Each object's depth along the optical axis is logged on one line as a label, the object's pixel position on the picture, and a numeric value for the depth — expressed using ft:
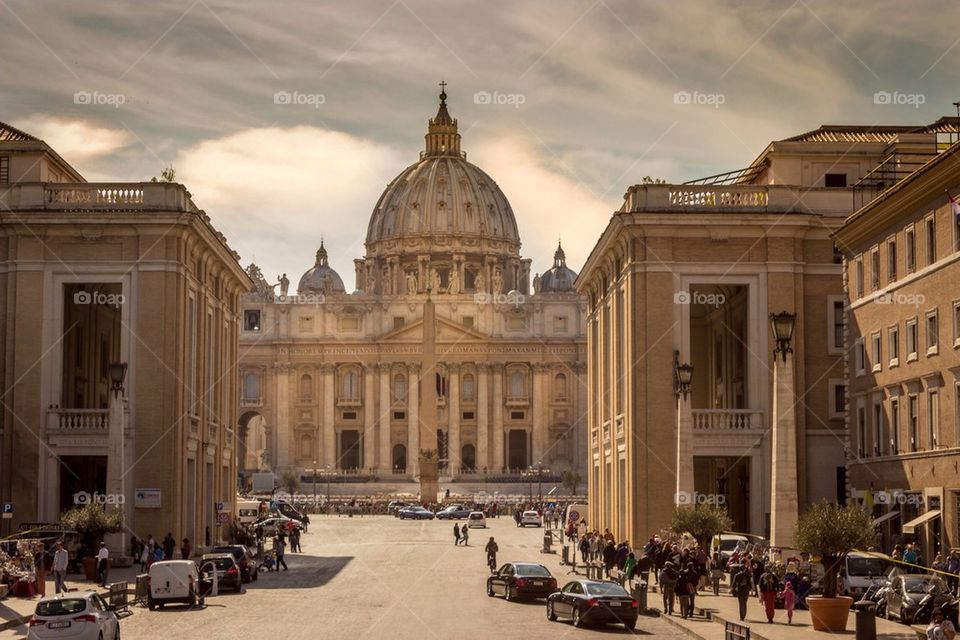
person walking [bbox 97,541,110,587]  148.87
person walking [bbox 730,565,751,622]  115.14
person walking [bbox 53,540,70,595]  136.26
